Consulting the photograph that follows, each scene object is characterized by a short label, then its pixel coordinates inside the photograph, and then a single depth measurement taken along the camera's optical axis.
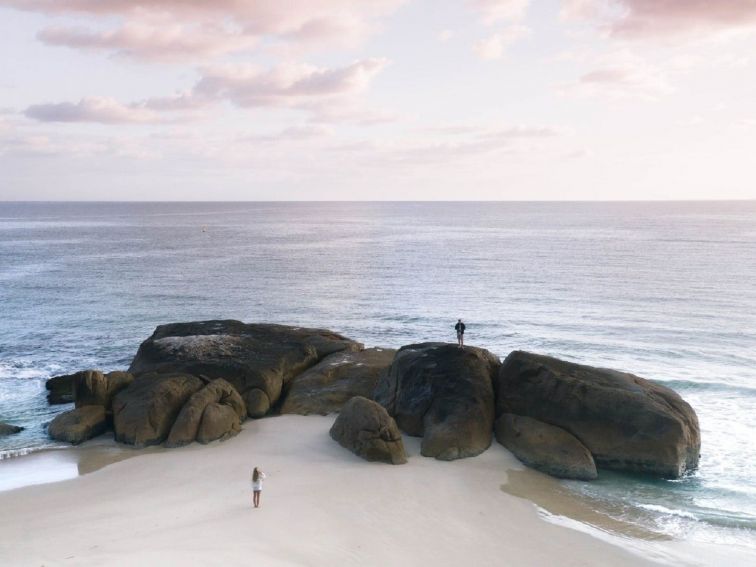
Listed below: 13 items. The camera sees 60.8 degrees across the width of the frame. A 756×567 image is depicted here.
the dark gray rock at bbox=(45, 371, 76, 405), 33.67
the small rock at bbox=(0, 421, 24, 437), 28.26
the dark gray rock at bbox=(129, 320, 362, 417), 30.20
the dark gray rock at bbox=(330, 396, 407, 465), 23.86
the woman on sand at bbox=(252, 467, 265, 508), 19.91
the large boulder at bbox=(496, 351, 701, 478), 23.86
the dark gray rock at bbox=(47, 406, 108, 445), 26.94
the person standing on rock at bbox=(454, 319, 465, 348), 35.76
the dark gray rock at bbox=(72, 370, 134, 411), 28.30
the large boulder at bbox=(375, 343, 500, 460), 24.78
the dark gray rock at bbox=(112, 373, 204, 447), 26.28
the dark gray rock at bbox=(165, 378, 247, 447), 26.12
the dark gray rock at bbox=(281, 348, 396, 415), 29.34
